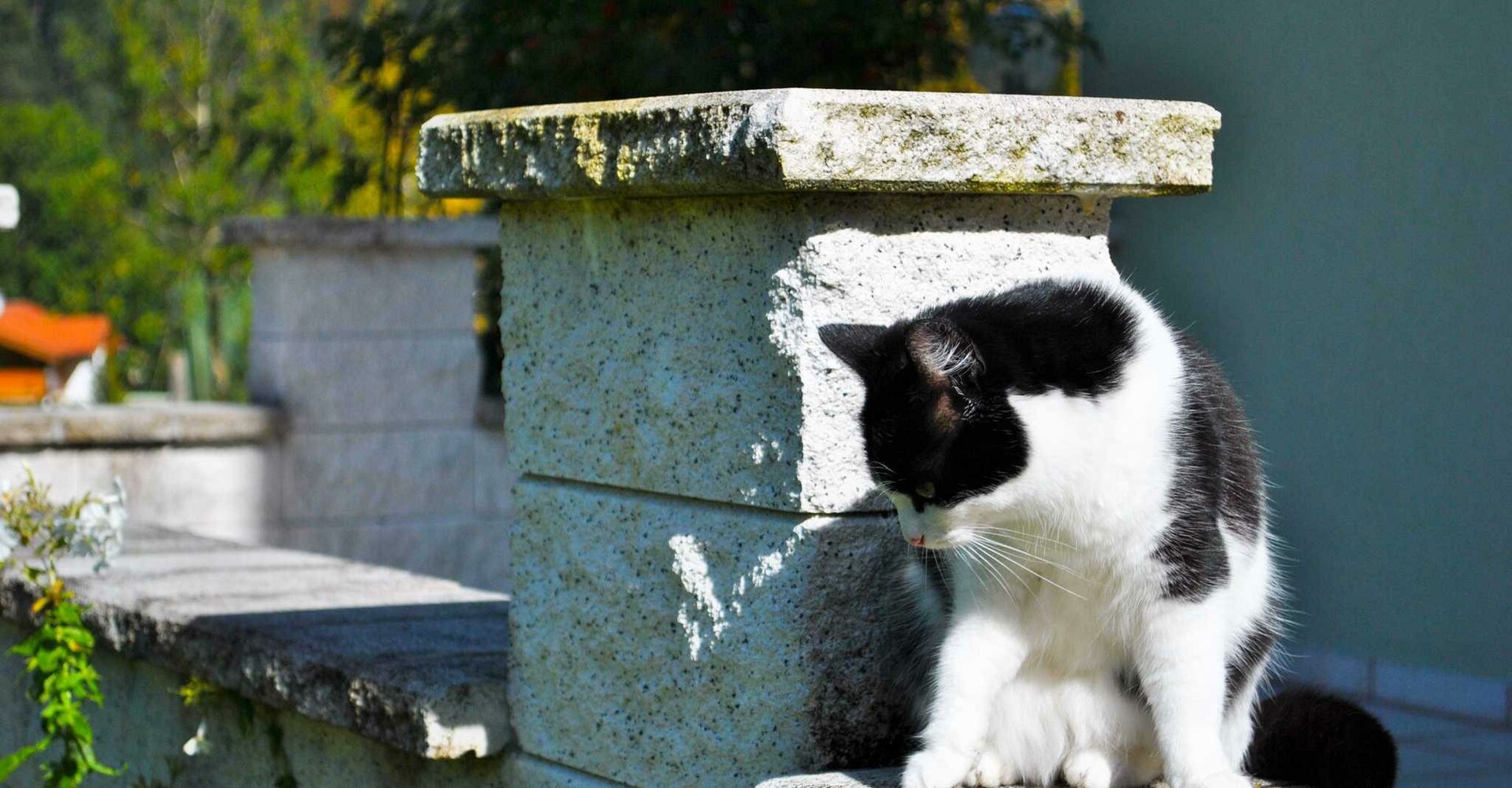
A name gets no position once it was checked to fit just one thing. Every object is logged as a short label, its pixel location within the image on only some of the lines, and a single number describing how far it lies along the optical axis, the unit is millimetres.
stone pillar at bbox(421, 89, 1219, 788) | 1915
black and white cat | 1738
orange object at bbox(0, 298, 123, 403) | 18500
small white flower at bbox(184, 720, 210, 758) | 2908
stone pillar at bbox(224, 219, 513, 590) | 6121
